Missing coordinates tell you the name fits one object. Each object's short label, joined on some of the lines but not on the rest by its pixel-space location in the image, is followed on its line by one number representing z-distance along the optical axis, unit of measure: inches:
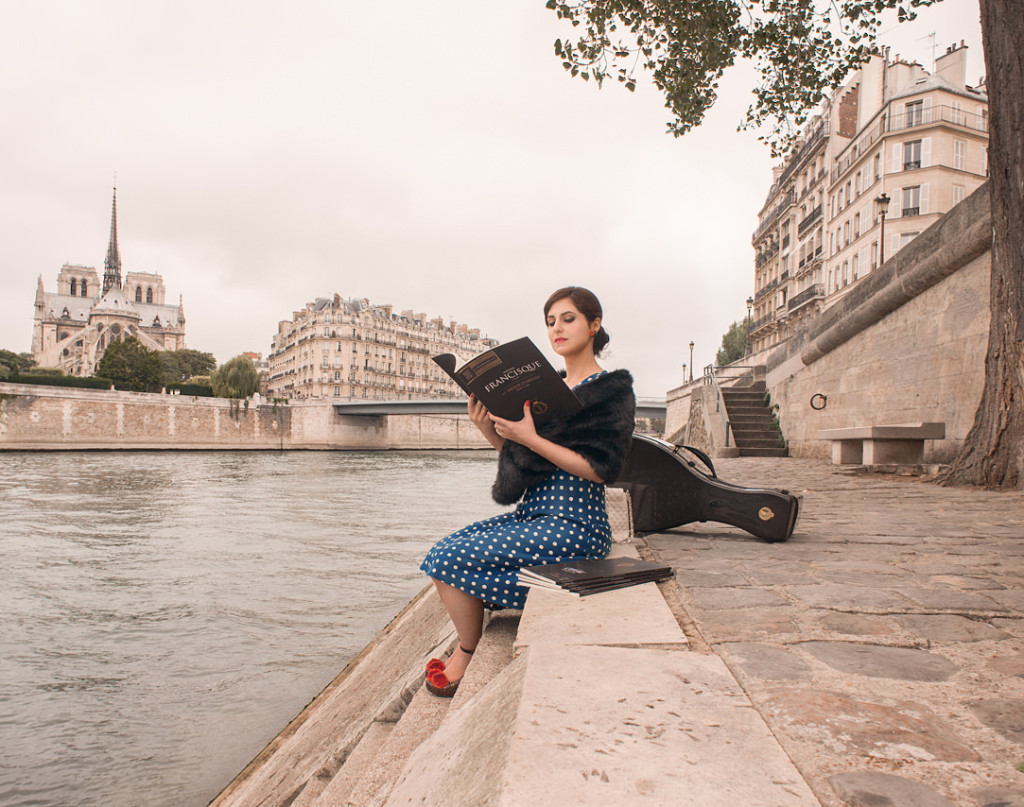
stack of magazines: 86.0
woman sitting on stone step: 90.2
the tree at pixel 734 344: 2519.7
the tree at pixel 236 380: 2124.8
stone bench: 322.0
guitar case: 154.8
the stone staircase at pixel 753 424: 571.5
